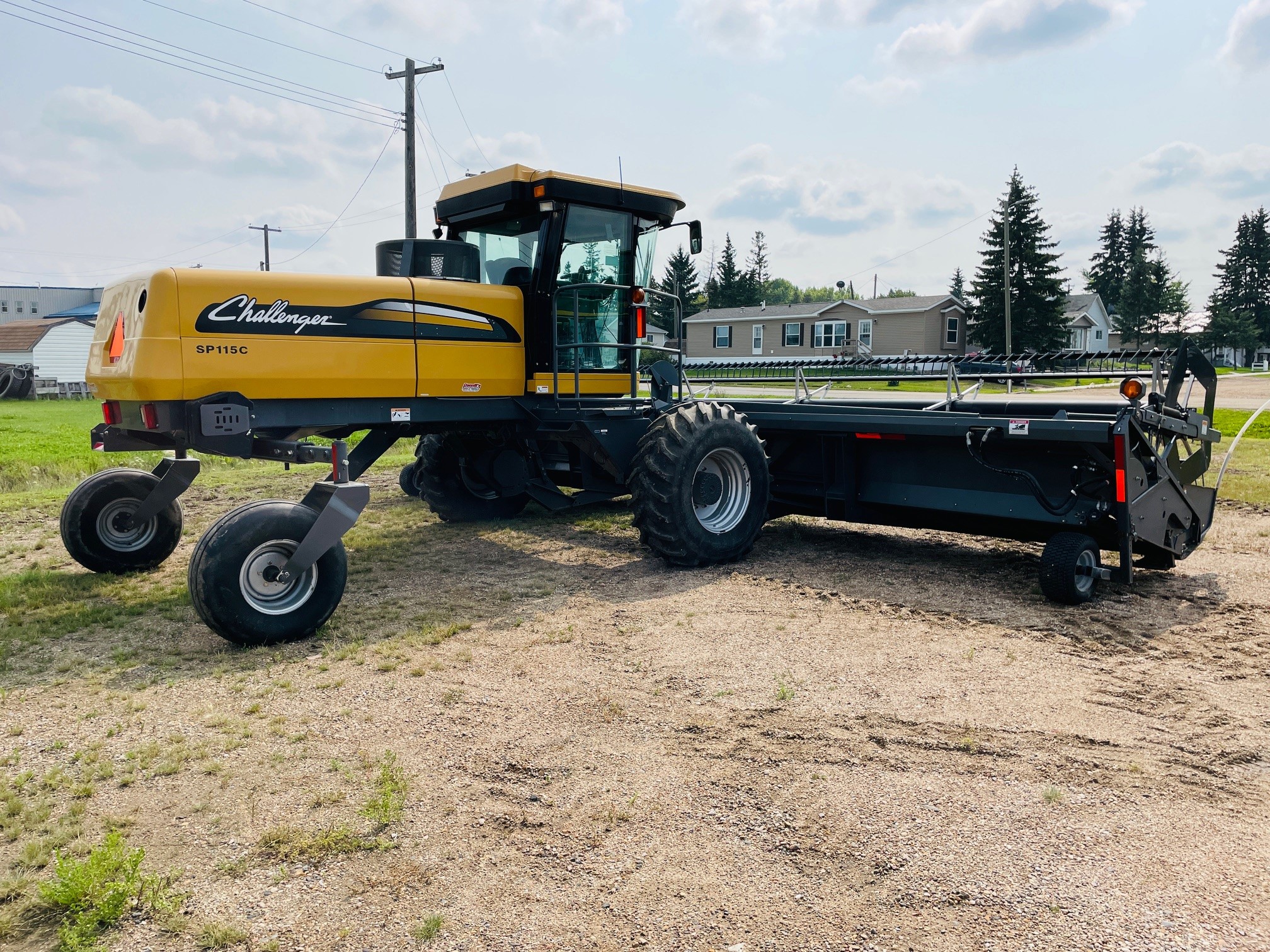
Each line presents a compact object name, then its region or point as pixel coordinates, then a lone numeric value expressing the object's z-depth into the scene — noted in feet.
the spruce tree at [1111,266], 270.87
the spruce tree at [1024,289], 157.38
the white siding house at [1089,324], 195.93
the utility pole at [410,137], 73.15
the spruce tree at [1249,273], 238.68
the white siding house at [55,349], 160.45
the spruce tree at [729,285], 224.53
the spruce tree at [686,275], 208.03
